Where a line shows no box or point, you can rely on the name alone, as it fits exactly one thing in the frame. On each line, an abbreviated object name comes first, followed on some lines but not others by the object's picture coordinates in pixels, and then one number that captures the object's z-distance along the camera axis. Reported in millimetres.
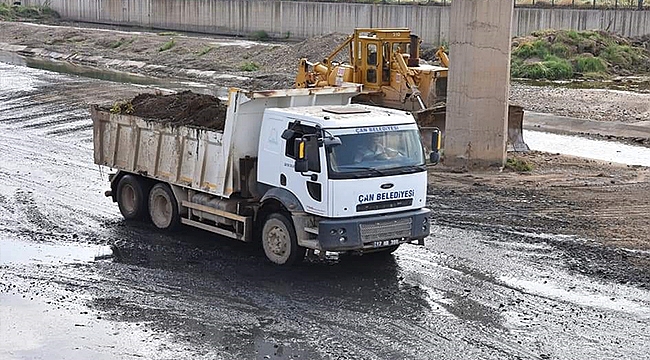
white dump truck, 15031
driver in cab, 15219
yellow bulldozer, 29078
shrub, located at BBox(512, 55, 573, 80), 47312
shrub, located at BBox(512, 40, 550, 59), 49406
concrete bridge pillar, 24469
